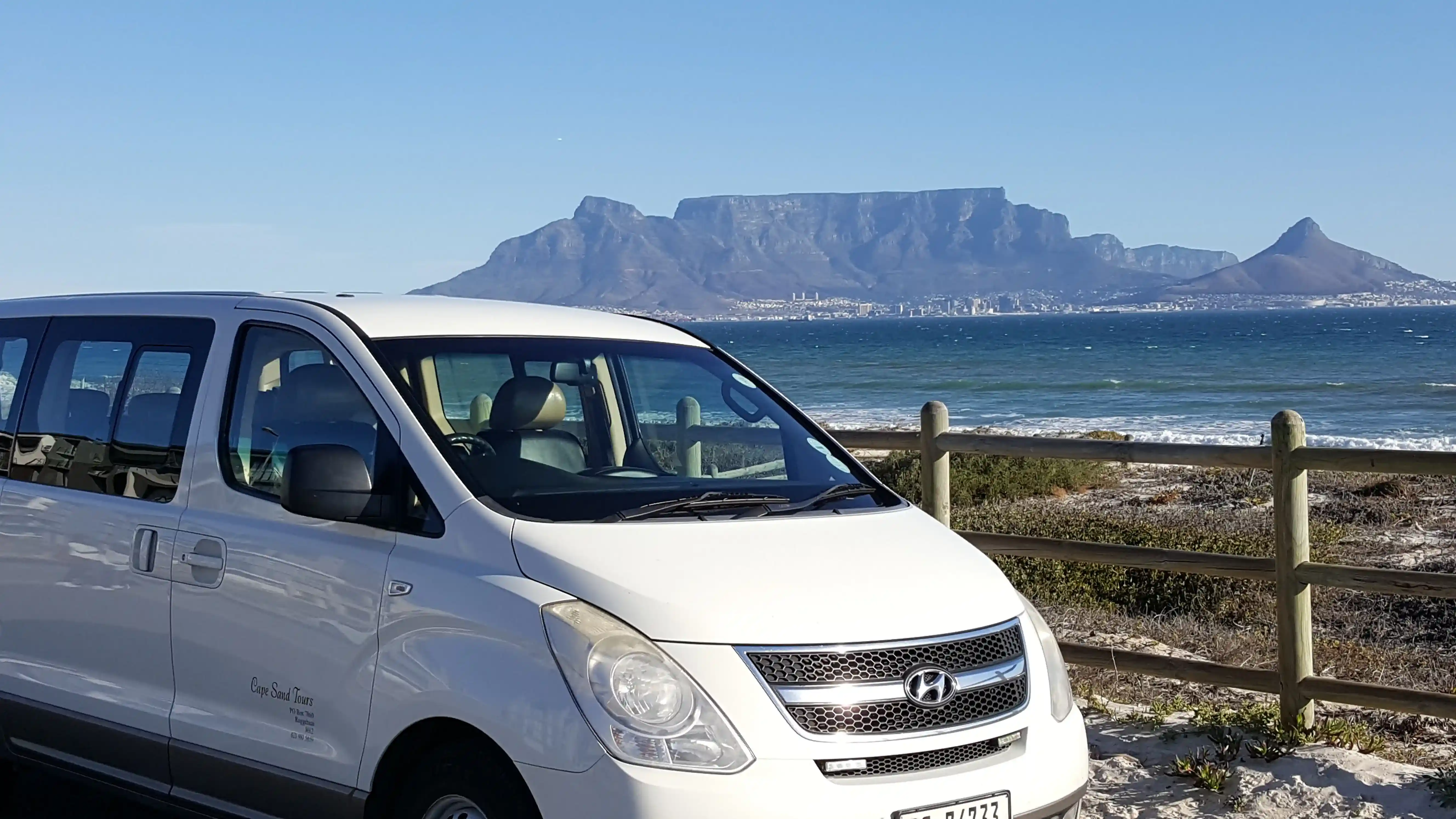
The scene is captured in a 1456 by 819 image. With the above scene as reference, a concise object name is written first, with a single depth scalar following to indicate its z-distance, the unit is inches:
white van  131.0
